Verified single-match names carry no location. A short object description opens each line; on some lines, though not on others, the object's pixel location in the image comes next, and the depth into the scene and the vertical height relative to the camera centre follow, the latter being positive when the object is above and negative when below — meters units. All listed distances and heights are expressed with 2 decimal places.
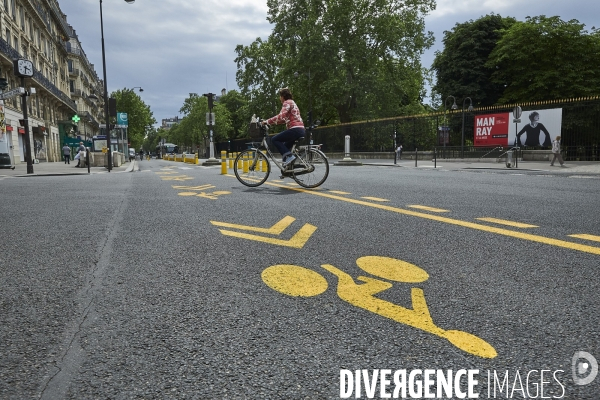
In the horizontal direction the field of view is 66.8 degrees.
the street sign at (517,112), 20.56 +1.55
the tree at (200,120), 79.94 +5.88
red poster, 23.36 +0.91
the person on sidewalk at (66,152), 36.19 +0.10
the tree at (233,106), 88.55 +9.06
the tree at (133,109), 95.88 +9.14
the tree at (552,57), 35.47 +7.10
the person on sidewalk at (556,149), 19.31 -0.13
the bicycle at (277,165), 8.54 -0.29
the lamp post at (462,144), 25.32 +0.19
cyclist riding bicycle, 8.41 +0.37
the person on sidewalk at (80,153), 28.65 +0.00
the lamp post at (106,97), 21.83 +3.04
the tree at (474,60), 41.19 +7.94
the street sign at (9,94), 15.95 +2.11
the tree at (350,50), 36.41 +8.11
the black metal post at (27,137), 18.42 +0.68
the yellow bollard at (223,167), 15.35 -0.54
